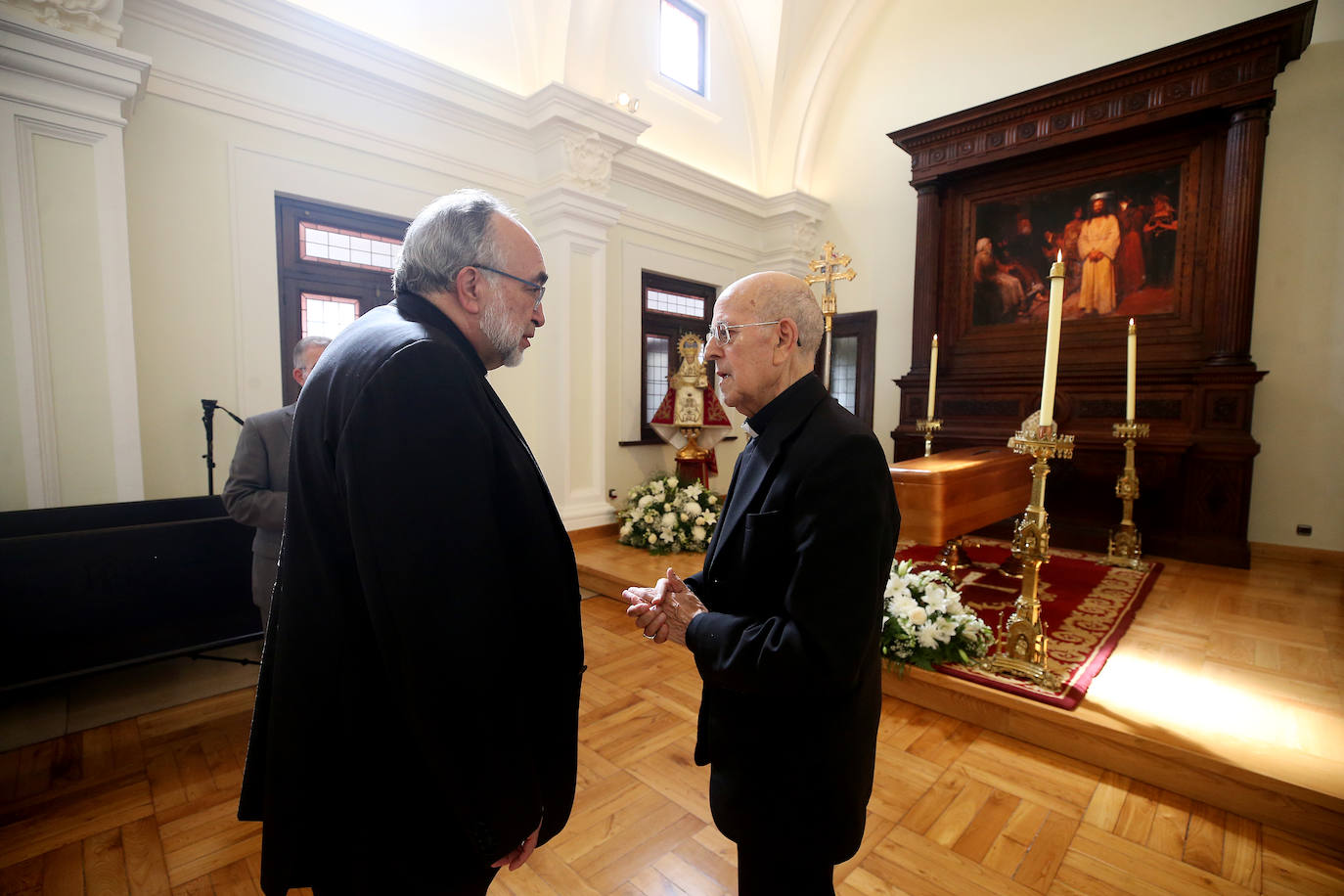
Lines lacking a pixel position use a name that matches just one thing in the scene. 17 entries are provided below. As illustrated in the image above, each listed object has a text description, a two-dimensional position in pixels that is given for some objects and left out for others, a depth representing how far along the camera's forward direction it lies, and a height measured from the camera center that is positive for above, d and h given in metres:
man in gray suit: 2.67 -0.32
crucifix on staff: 3.92 +0.91
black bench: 2.61 -0.89
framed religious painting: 5.95 +1.74
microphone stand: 4.09 -0.12
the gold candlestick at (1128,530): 5.37 -1.11
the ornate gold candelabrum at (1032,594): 2.66 -0.91
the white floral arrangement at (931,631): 3.17 -1.19
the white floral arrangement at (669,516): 6.00 -1.14
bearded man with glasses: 0.95 -0.35
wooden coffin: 3.64 -0.57
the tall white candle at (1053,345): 2.53 +0.26
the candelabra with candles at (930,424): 4.75 -0.14
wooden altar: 5.49 +1.47
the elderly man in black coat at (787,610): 1.11 -0.42
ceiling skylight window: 7.44 +4.52
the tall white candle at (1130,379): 4.68 +0.22
